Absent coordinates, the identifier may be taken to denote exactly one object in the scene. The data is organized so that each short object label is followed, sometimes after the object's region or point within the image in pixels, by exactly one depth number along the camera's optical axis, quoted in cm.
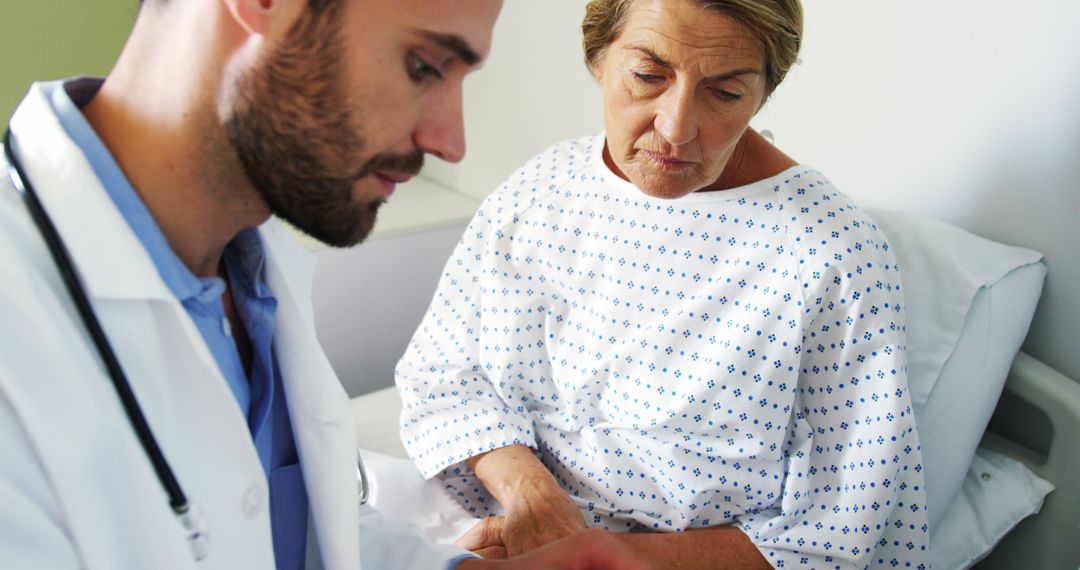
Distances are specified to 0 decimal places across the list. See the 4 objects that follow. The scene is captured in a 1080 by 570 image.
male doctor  69
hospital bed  128
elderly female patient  115
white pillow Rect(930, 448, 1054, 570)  128
